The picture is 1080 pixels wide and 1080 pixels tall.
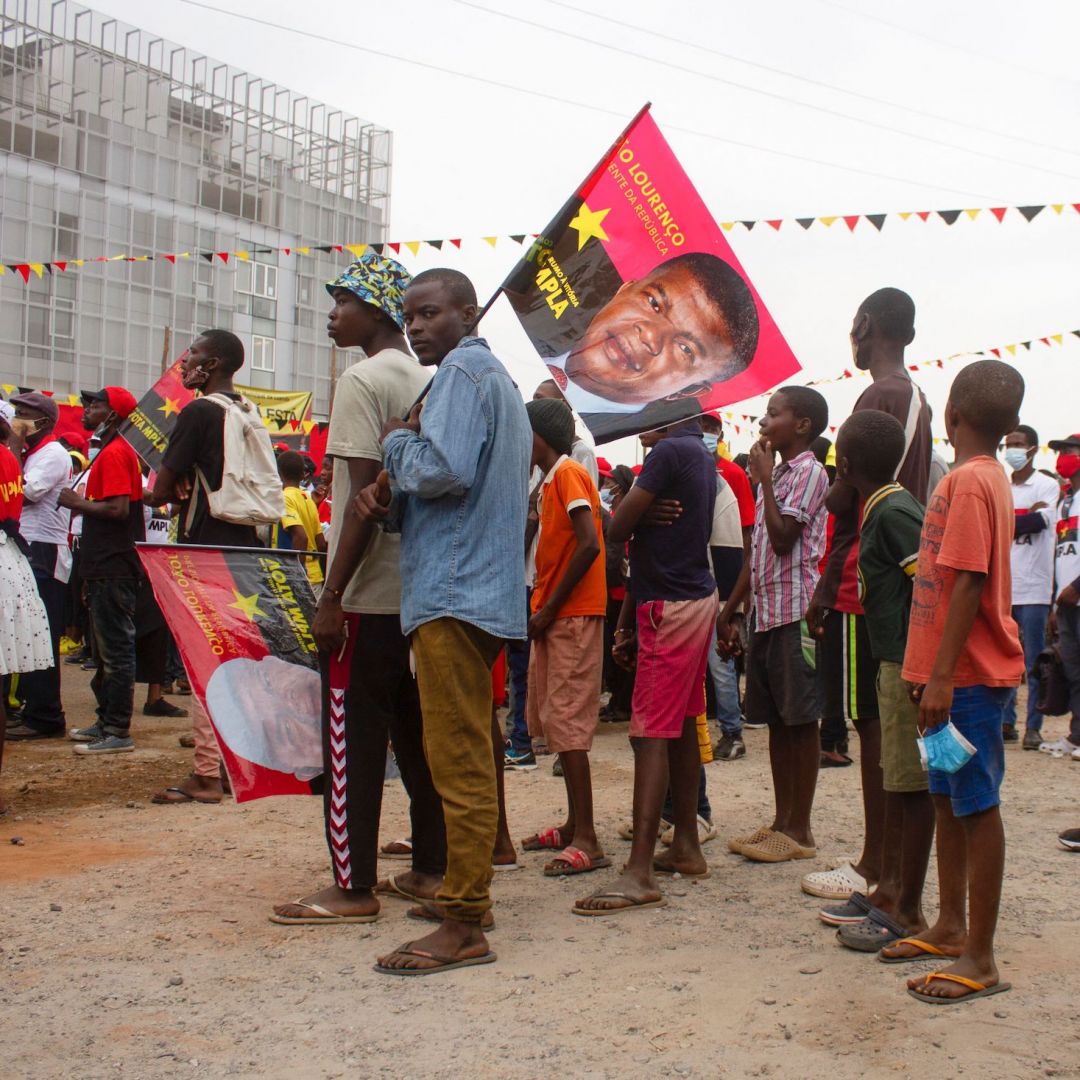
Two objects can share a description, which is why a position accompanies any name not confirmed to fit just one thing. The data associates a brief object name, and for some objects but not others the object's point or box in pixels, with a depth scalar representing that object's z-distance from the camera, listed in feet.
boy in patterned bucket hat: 13.35
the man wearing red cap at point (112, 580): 24.66
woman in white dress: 19.88
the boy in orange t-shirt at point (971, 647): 11.30
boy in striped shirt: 16.75
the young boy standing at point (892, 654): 12.96
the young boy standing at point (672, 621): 15.38
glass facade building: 122.52
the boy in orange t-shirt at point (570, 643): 16.76
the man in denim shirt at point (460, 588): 12.05
